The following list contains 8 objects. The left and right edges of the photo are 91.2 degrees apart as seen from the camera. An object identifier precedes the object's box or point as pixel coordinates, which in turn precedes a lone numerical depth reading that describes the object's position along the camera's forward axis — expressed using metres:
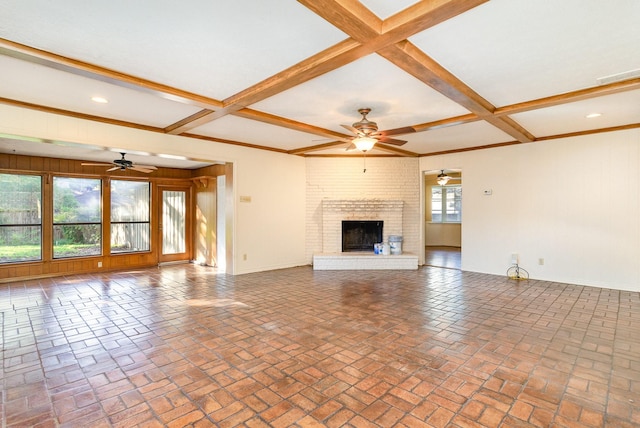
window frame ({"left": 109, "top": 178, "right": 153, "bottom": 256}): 7.04
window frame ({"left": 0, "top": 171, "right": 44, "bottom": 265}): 5.98
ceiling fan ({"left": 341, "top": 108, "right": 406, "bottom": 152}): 4.06
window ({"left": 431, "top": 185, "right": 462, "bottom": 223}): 10.89
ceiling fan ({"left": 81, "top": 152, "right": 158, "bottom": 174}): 5.92
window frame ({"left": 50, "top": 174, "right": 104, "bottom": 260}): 6.30
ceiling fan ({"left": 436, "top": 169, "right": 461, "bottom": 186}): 9.79
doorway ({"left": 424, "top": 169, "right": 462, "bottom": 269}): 10.76
